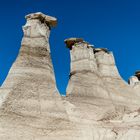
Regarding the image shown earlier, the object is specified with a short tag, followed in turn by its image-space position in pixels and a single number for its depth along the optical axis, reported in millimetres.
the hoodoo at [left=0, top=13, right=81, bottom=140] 9328
